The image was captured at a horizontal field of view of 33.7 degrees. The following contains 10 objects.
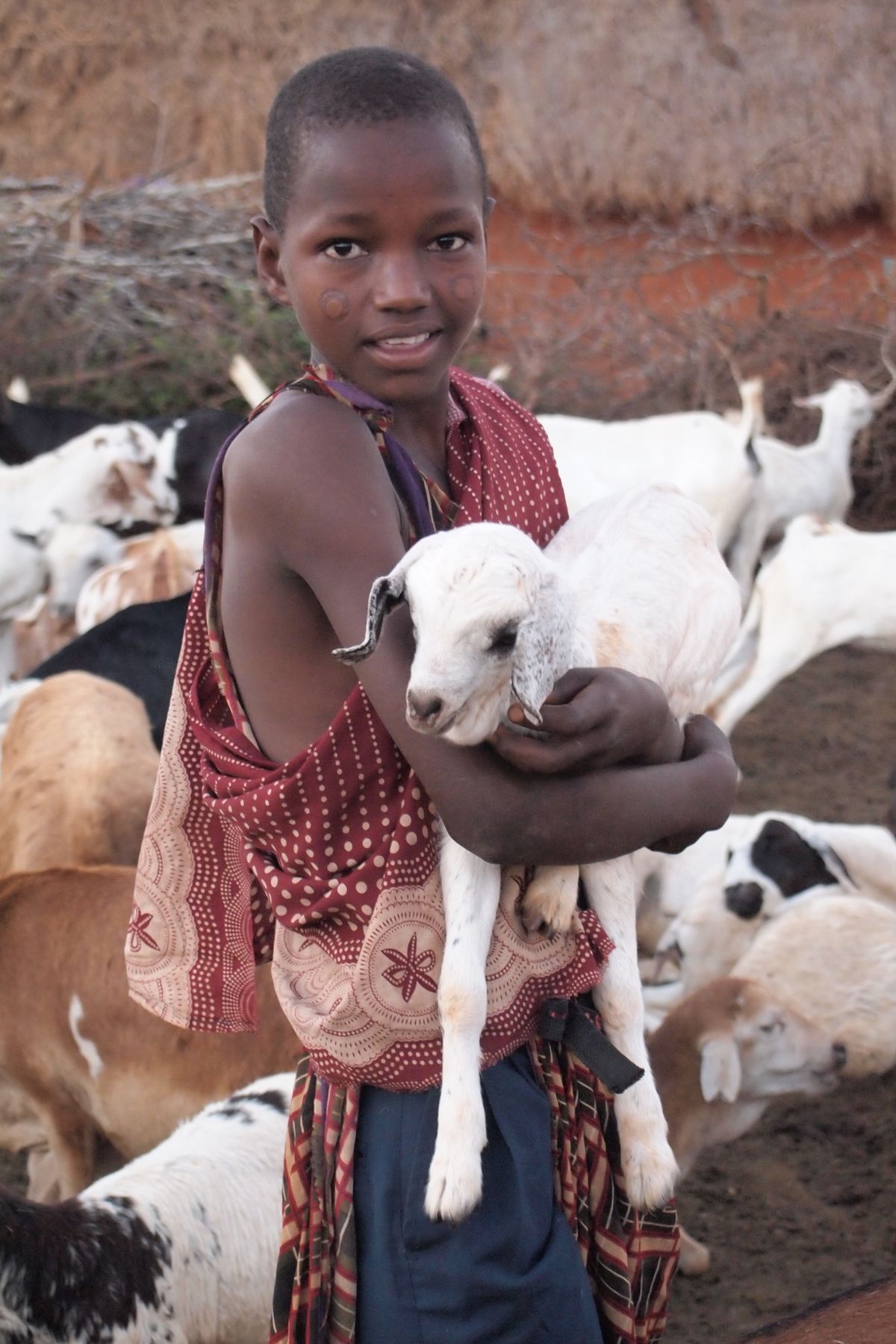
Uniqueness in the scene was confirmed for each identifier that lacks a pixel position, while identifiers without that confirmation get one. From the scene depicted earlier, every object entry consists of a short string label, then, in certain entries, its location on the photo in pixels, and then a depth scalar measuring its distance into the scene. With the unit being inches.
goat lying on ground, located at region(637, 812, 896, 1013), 177.2
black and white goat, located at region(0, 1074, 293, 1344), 98.0
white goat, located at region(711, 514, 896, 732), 253.9
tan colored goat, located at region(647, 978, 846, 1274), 143.0
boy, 57.6
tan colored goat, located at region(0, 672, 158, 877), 165.2
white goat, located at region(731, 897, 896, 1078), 163.9
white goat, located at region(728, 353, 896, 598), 313.6
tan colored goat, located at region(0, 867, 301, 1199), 134.4
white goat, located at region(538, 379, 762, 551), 297.4
